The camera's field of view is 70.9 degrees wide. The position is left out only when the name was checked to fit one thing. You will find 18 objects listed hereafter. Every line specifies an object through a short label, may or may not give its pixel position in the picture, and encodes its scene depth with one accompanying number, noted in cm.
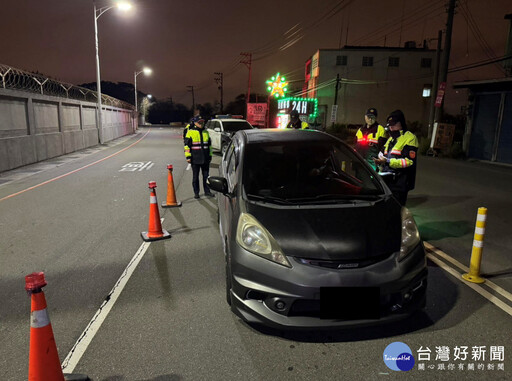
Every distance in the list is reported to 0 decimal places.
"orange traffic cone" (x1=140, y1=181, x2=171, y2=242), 564
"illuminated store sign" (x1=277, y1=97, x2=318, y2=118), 3531
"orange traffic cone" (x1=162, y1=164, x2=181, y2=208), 788
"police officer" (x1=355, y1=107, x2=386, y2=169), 671
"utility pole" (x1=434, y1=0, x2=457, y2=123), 1908
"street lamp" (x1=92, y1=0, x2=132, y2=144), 2287
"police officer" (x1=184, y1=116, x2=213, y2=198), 845
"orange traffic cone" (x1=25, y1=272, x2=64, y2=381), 223
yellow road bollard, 404
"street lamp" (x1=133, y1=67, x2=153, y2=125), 4609
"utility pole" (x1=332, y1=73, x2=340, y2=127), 3650
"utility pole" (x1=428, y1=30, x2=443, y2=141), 2031
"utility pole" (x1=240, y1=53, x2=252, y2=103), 4988
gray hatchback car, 272
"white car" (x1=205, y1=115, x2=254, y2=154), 1686
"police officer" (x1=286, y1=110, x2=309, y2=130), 882
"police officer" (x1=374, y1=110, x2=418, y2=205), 514
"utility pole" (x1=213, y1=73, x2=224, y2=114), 7231
